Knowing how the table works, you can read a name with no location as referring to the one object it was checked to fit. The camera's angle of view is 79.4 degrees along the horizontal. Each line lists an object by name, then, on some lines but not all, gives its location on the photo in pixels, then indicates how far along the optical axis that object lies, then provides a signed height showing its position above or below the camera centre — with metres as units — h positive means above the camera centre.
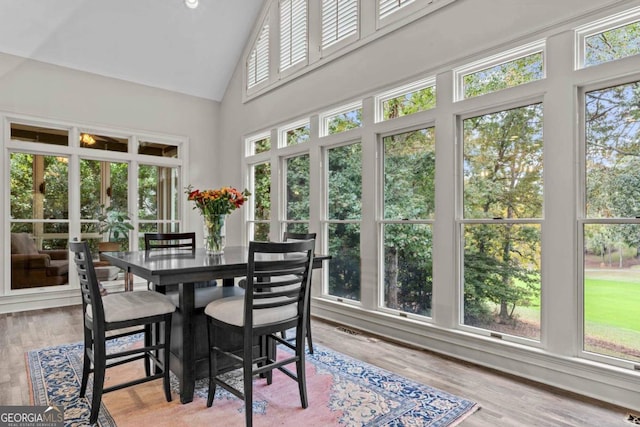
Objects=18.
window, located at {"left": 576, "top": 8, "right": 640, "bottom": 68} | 2.49 +1.19
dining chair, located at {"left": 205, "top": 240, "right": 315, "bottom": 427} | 2.10 -0.56
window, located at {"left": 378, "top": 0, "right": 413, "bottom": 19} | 3.72 +2.08
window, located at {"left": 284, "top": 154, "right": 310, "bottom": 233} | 5.00 +0.33
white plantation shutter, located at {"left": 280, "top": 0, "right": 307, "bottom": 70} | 4.98 +2.48
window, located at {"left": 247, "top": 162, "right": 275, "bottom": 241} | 5.71 +0.26
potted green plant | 5.56 -0.12
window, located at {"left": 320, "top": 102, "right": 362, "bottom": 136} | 4.32 +1.15
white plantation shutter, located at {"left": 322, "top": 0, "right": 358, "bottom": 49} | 4.26 +2.26
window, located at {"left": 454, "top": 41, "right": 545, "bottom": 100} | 2.92 +1.18
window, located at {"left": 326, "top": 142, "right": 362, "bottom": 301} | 4.33 +0.00
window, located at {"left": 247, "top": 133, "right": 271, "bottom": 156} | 5.75 +1.14
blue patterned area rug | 2.22 -1.17
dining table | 2.18 -0.43
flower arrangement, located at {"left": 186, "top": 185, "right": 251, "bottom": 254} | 3.11 +0.07
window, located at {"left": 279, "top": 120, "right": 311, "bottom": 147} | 5.01 +1.13
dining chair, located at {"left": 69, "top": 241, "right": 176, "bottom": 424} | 2.20 -0.59
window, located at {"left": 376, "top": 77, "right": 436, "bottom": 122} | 3.62 +1.16
